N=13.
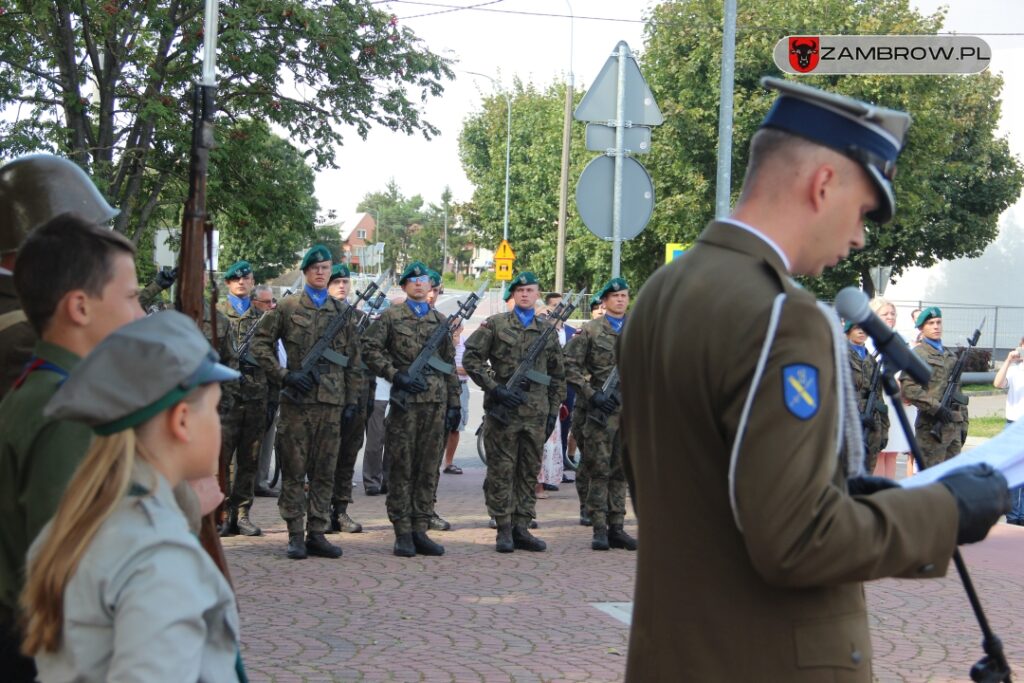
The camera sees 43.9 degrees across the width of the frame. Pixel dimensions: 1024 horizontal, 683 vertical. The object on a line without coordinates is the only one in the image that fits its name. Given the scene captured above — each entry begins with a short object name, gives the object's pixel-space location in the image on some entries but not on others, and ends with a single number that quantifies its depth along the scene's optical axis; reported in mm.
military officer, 2148
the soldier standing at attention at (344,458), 10727
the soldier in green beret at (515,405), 10141
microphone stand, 2691
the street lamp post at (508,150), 60156
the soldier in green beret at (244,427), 10492
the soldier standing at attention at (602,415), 10336
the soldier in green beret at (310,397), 9539
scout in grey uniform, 2166
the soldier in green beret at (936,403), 12625
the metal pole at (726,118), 10945
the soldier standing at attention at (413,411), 9773
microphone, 2512
